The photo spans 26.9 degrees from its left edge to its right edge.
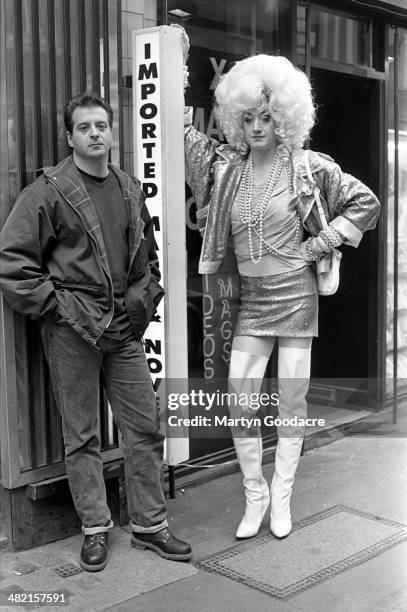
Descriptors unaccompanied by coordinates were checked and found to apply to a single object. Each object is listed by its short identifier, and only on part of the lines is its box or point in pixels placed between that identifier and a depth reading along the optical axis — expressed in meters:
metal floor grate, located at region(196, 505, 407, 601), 3.68
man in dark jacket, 3.55
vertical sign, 3.97
